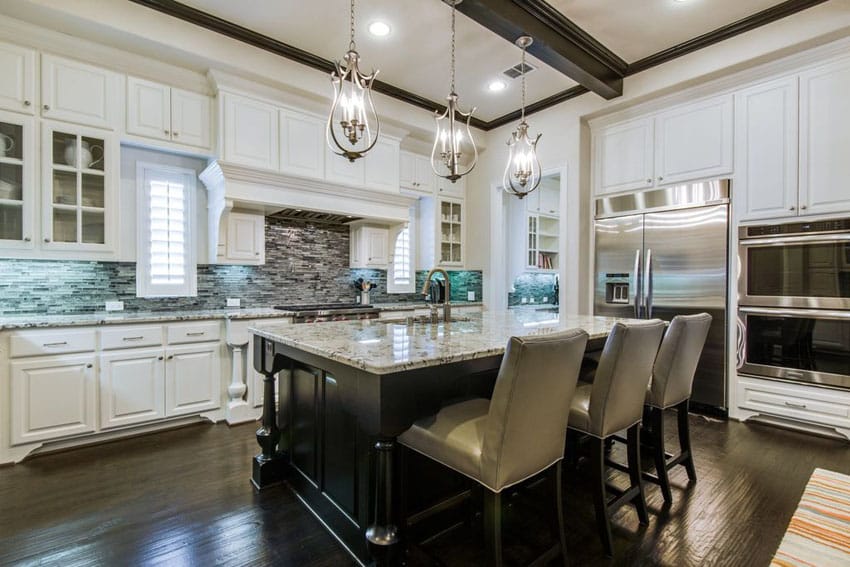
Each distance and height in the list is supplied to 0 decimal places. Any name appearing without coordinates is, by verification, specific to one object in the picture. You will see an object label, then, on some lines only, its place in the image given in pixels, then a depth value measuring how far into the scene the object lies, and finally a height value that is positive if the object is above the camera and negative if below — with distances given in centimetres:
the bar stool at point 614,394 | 177 -50
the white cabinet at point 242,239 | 377 +39
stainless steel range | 373 -30
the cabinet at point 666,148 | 366 +131
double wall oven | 308 -14
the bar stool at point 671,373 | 219 -49
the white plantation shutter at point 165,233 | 354 +41
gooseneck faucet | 274 -20
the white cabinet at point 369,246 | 471 +40
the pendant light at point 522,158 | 302 +93
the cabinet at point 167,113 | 327 +138
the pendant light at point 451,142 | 251 +89
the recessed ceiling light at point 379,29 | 325 +202
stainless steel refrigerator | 366 +22
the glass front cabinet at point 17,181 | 284 +68
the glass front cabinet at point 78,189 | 296 +68
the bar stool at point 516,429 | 135 -54
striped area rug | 172 -115
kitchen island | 149 -50
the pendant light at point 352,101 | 210 +95
